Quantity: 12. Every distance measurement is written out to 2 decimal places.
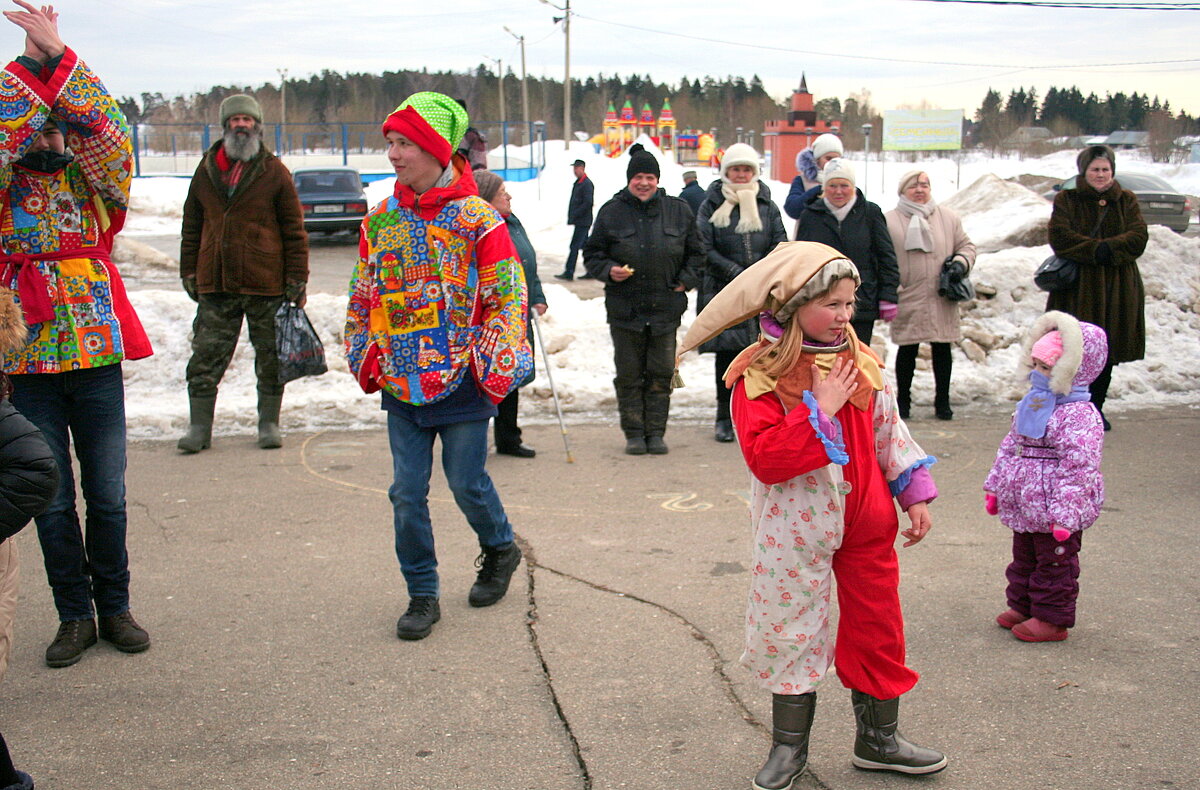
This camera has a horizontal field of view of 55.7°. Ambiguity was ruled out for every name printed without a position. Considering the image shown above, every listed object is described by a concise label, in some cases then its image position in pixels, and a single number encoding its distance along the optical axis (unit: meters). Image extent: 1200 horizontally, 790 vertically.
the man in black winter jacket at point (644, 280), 7.53
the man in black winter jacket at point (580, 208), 18.28
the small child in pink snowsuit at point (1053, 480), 4.26
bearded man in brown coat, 7.43
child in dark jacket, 2.89
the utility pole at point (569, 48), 44.91
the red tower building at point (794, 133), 52.56
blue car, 22.22
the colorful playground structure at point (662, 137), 63.47
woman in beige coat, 8.36
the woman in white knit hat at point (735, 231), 7.78
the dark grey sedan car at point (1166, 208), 25.22
